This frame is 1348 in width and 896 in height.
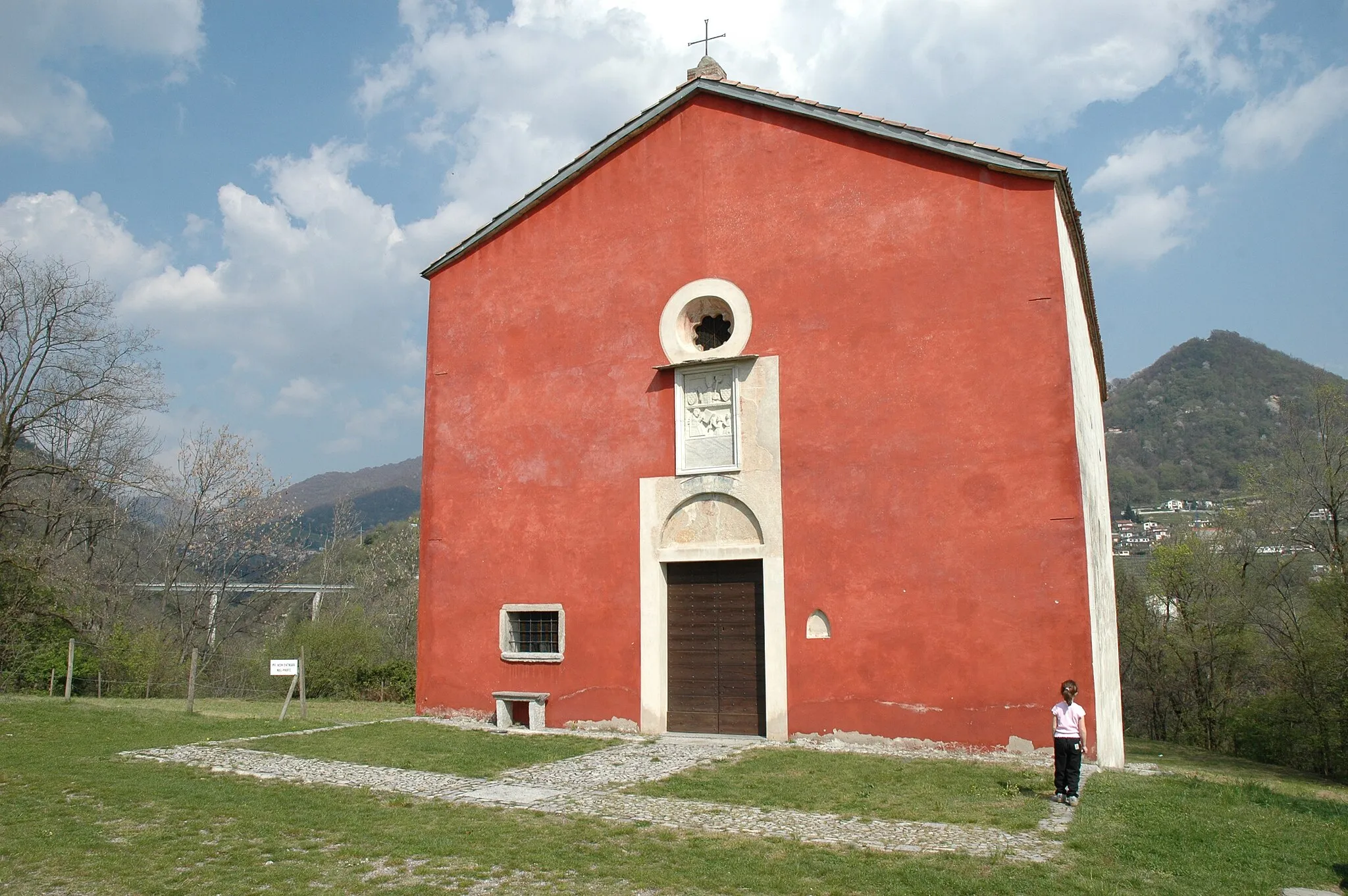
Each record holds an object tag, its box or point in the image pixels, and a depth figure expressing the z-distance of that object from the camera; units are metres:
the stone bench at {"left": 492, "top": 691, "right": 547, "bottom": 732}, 14.11
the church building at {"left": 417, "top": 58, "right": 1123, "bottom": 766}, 11.86
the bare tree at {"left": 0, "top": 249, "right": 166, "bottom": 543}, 24.31
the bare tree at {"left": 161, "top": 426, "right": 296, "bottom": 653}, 34.19
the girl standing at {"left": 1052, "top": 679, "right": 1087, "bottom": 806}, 8.91
